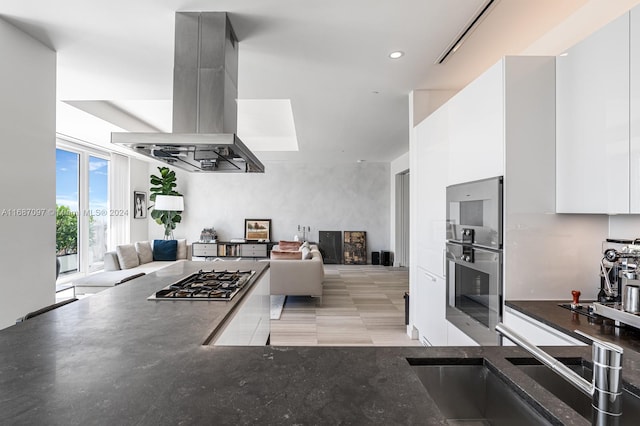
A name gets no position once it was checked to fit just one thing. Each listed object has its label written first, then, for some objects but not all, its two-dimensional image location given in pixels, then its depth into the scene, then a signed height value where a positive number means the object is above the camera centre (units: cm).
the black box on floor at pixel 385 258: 802 -110
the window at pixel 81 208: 579 +8
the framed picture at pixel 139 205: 767 +19
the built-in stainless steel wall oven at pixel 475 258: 188 -29
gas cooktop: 186 -47
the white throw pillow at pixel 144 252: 602 -74
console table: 805 -90
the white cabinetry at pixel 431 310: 266 -86
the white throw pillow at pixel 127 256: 551 -76
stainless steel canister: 135 -36
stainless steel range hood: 202 +84
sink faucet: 66 -34
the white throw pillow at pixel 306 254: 515 -65
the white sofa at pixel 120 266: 467 -95
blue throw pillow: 634 -73
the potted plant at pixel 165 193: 758 +42
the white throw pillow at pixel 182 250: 652 -75
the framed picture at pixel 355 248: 833 -89
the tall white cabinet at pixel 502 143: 179 +44
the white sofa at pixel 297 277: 477 -95
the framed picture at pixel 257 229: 838 -41
